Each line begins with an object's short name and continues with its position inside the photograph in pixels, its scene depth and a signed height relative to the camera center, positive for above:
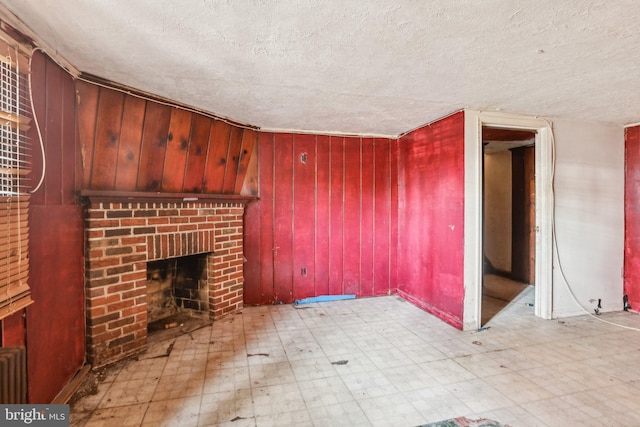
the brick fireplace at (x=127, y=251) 2.33 -0.34
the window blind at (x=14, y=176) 1.41 +0.18
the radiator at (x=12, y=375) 1.23 -0.68
